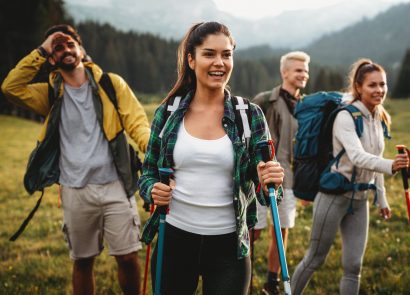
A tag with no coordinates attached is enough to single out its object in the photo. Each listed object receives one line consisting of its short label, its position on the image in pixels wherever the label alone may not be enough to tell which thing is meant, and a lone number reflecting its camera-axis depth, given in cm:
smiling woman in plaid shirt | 319
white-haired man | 644
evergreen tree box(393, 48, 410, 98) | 9200
